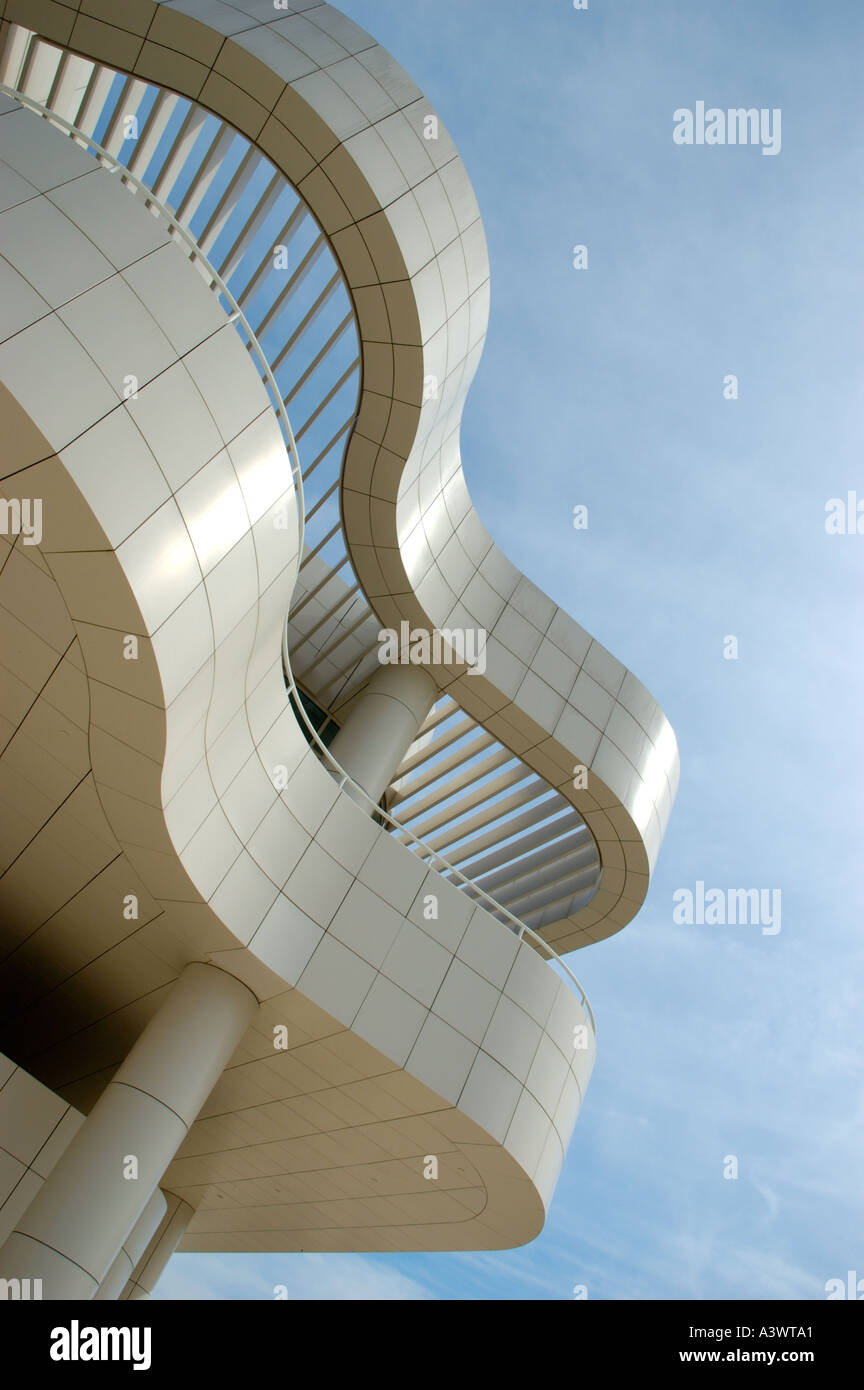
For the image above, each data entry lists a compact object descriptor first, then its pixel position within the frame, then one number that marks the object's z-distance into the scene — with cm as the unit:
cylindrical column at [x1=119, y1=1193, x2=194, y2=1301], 1848
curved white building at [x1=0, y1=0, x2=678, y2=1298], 826
